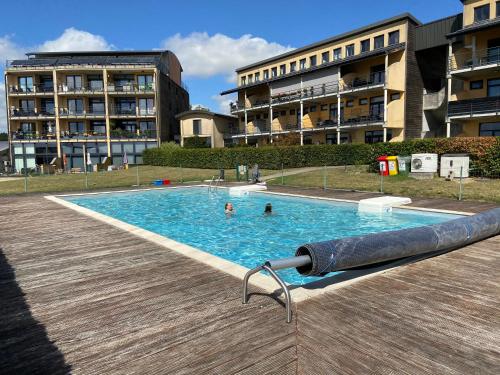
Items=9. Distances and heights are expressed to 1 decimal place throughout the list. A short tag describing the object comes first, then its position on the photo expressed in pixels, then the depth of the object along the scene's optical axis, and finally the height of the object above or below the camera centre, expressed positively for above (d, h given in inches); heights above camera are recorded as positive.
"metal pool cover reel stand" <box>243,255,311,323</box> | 188.9 -58.3
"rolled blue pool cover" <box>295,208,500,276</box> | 205.8 -59.9
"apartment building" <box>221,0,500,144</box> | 1186.6 +316.7
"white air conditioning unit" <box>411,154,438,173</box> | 871.1 -12.1
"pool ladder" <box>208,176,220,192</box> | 955.2 -63.9
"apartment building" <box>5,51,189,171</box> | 2041.1 +337.6
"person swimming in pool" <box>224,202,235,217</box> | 641.6 -88.5
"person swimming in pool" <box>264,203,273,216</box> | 628.1 -87.9
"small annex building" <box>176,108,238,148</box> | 2111.2 +227.9
